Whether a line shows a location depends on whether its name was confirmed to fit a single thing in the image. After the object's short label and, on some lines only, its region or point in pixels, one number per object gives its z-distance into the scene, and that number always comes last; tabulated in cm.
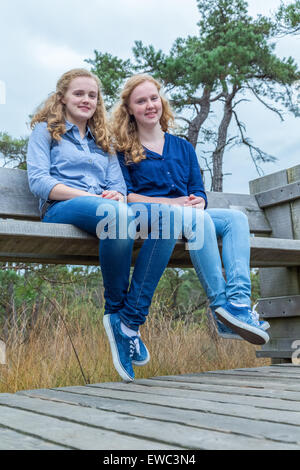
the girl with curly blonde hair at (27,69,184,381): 220
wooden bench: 231
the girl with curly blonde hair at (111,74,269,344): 223
